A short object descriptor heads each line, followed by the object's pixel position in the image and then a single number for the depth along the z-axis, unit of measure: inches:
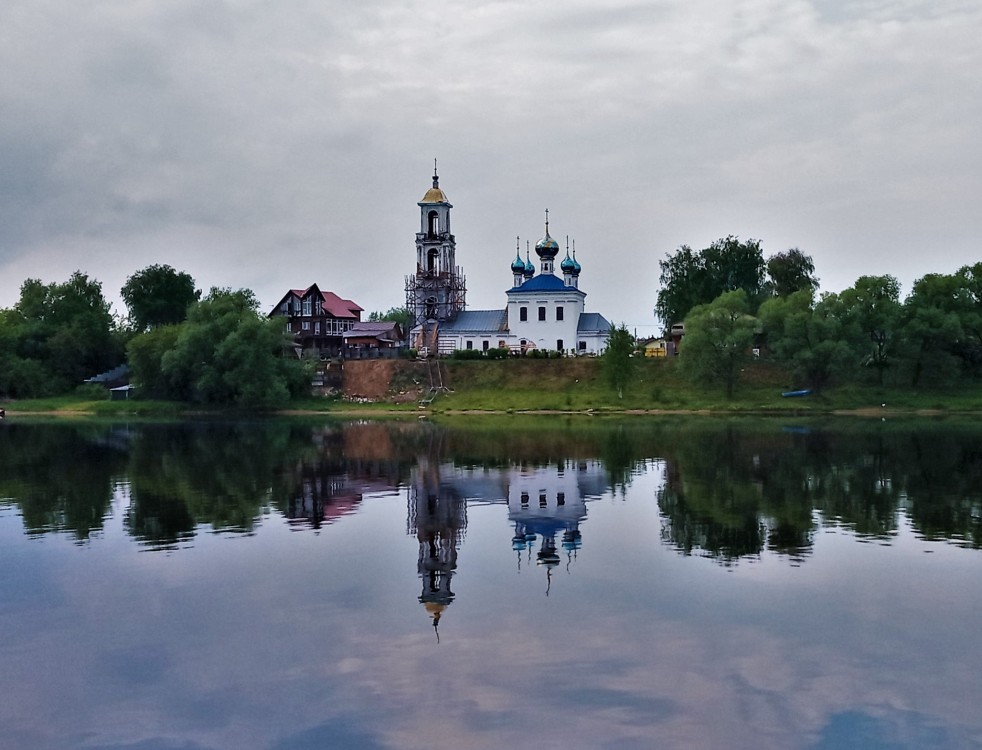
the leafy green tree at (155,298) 4653.1
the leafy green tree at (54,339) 3710.6
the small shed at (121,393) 3614.7
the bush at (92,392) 3676.4
